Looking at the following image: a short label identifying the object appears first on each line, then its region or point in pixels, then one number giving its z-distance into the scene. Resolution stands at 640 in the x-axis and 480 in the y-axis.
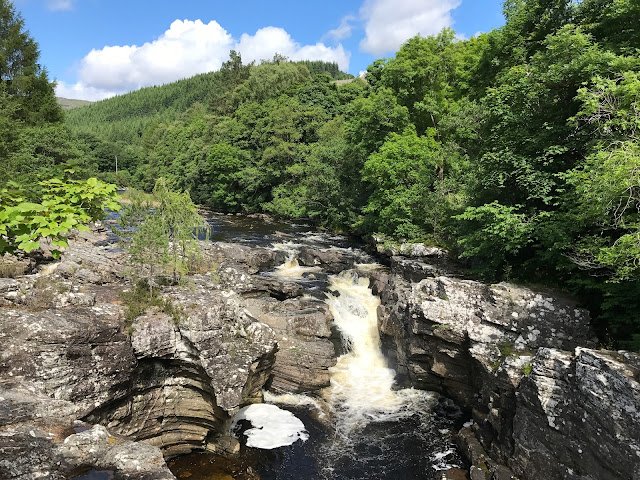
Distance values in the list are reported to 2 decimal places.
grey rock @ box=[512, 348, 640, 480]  7.53
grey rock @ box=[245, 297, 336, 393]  14.81
